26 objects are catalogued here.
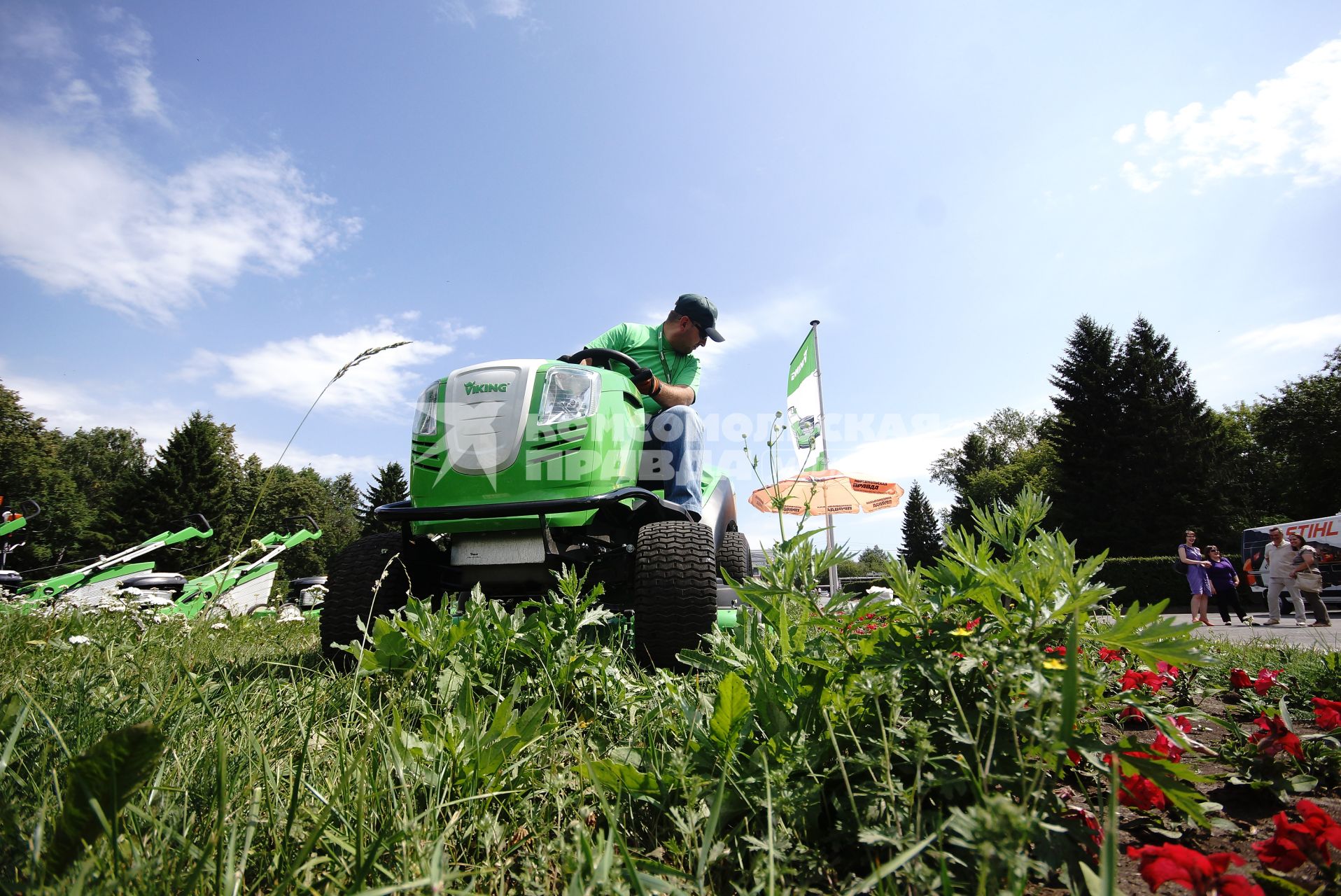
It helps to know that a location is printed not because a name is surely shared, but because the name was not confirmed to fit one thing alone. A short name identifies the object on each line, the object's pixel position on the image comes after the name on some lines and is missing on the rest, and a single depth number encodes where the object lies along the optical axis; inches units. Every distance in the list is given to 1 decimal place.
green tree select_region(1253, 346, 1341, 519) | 1182.4
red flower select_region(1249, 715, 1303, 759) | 43.6
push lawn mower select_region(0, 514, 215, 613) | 170.4
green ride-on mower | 101.6
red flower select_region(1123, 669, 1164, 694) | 52.9
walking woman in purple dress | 377.7
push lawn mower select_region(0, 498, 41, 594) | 225.3
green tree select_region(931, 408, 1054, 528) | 1761.8
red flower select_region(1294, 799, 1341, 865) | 29.3
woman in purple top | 406.6
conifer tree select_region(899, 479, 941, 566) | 2337.6
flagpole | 477.4
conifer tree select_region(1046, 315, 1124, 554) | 1186.6
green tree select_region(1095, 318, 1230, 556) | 1113.4
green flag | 438.3
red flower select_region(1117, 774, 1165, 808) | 38.3
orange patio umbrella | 401.1
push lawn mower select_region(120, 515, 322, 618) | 167.5
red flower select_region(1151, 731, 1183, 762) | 46.0
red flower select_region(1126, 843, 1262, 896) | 25.3
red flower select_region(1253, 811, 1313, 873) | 30.0
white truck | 576.1
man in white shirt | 392.2
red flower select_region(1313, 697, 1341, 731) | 46.1
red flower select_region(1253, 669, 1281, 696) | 64.8
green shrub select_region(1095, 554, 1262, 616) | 778.8
